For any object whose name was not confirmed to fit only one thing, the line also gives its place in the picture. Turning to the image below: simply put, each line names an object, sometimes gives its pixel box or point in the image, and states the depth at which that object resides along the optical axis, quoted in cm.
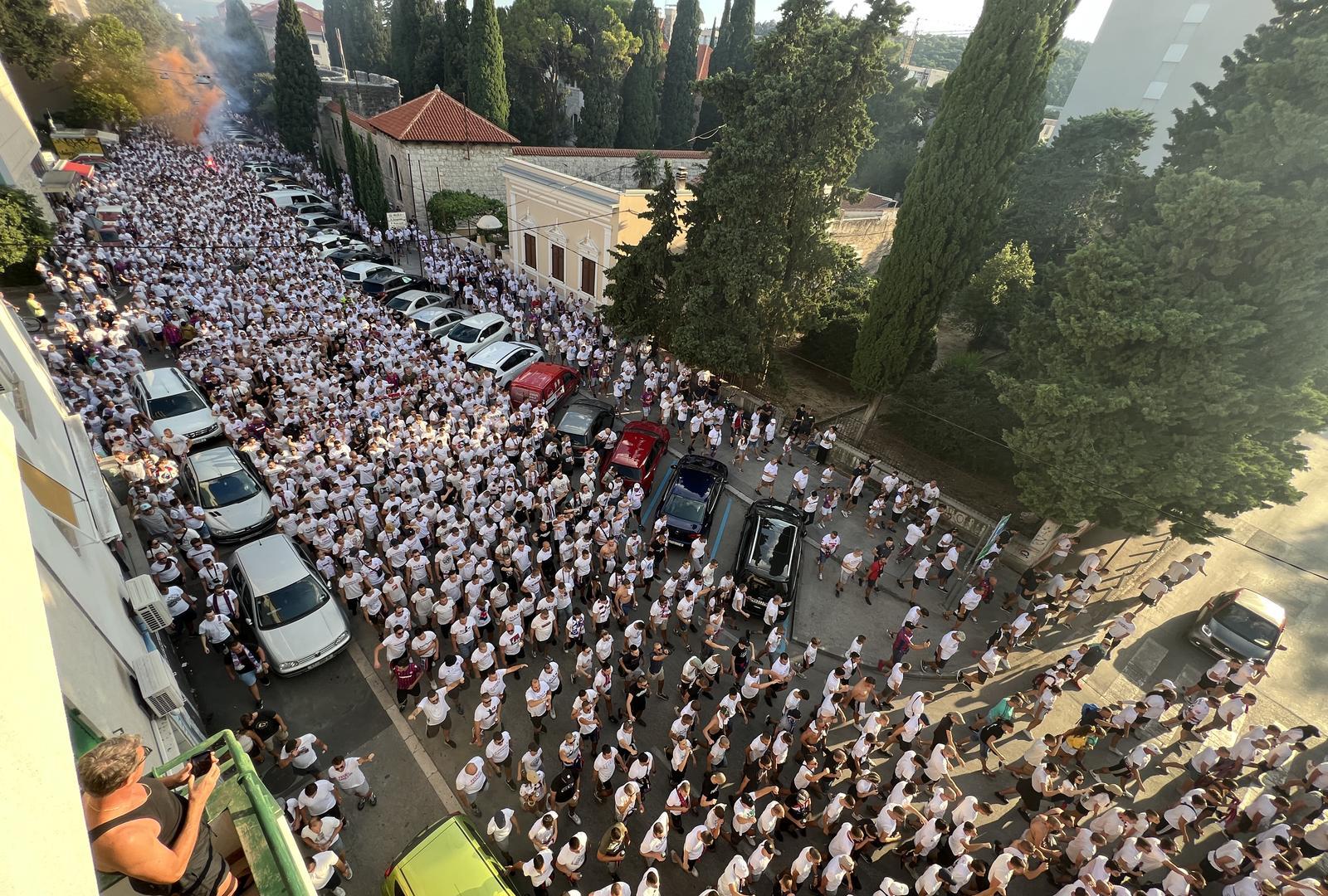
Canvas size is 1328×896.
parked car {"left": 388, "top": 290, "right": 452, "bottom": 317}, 2109
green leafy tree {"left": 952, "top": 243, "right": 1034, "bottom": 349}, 1997
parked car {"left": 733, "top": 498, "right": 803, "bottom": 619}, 1098
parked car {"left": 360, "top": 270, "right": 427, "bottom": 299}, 2267
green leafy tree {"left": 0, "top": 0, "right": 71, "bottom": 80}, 3281
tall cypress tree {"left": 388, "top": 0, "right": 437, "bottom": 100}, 4269
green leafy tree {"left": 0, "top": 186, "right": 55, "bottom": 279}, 1862
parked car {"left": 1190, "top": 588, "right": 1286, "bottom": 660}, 1097
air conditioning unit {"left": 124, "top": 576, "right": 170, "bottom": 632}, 820
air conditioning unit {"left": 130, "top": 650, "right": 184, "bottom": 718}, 698
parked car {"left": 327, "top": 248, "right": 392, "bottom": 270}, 2556
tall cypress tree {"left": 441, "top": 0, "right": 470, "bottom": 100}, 3709
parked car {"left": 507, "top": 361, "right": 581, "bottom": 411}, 1580
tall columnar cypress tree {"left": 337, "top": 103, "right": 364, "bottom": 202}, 2977
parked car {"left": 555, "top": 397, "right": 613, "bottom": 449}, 1461
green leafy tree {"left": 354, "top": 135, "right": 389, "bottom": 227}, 2872
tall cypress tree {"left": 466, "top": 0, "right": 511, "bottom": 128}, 3138
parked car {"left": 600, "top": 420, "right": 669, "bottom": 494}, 1342
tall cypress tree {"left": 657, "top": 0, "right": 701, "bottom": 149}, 4025
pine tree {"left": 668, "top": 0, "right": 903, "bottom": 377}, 1395
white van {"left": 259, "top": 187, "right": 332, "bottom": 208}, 3234
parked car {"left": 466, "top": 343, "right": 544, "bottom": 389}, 1698
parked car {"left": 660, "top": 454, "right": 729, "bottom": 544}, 1248
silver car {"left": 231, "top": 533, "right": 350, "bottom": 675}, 914
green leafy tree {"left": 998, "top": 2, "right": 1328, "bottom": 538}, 957
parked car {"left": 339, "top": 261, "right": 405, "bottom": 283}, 2333
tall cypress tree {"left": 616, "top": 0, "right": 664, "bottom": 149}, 3850
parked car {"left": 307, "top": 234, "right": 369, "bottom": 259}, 2631
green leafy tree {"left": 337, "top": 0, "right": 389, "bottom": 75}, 6225
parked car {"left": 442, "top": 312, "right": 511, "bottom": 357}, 1822
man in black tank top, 282
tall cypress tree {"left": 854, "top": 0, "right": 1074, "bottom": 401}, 1273
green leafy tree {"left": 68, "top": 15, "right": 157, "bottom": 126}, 3650
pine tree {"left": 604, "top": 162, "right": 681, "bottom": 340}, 1784
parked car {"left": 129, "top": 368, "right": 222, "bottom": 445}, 1305
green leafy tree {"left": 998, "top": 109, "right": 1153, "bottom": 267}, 2298
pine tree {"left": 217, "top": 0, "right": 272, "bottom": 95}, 6631
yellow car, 585
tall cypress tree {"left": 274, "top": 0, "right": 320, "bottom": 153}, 3988
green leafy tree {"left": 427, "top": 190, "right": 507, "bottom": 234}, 2859
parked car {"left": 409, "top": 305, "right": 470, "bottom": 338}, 1950
